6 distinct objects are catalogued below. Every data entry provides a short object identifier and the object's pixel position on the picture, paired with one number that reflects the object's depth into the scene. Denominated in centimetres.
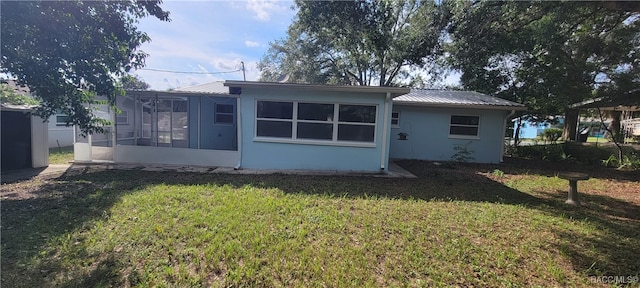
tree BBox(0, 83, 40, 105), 970
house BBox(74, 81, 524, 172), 870
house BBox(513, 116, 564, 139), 1731
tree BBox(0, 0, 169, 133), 570
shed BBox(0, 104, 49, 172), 866
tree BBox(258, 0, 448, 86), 1683
